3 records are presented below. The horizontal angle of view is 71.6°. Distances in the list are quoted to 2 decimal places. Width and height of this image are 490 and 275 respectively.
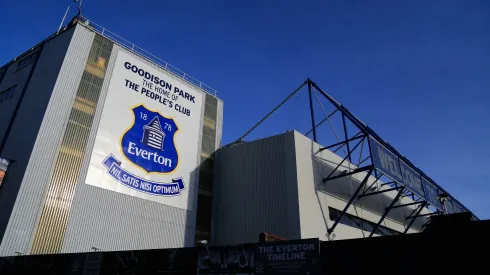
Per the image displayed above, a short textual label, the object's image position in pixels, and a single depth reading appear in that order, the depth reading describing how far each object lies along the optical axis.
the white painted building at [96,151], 25.73
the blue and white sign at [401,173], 33.03
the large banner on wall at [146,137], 30.45
